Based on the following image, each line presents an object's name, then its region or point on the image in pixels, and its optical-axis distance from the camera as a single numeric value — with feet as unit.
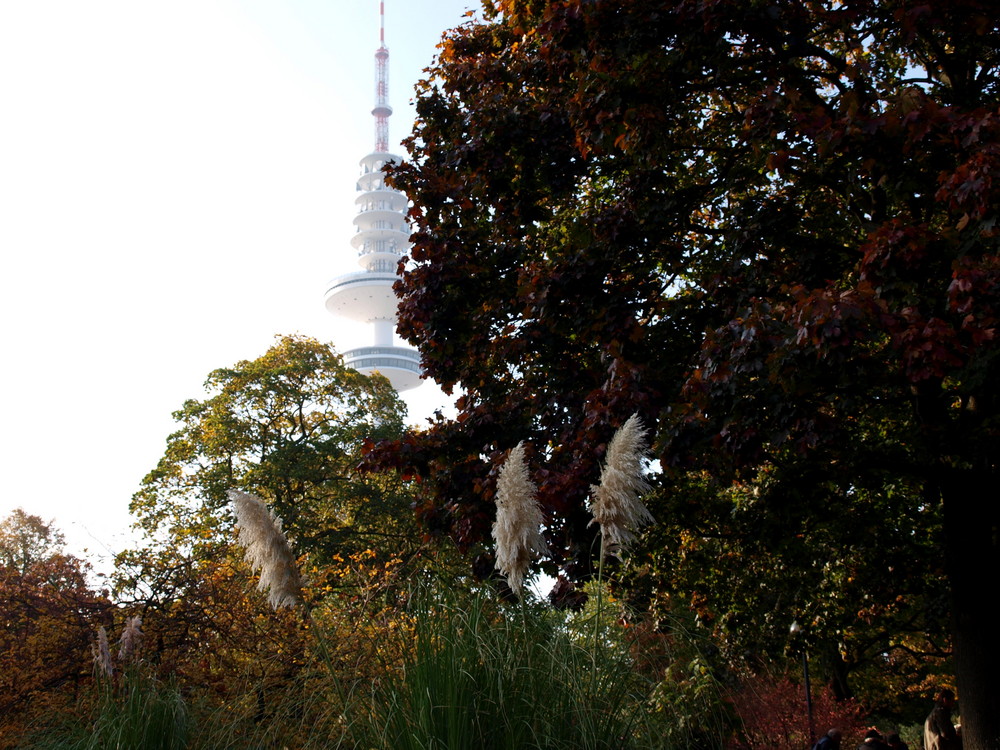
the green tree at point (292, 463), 75.51
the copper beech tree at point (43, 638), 31.17
